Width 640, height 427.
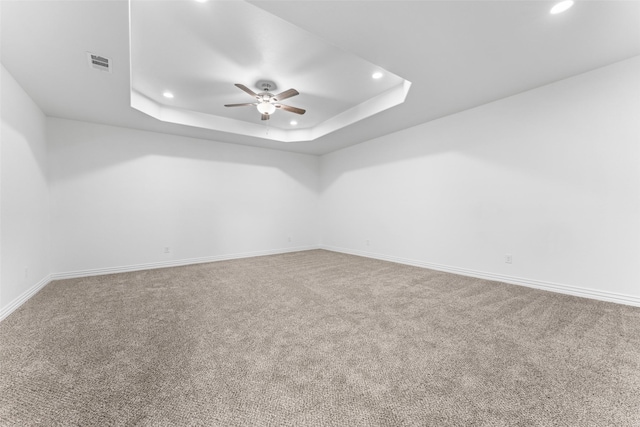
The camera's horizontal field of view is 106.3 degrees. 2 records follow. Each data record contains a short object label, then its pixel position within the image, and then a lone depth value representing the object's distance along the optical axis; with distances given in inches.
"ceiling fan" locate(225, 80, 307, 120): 125.7
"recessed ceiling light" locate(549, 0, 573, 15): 70.4
